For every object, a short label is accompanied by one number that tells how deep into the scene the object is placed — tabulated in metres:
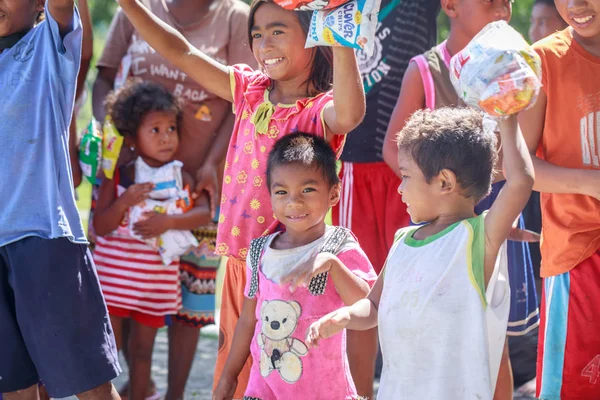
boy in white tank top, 5.00
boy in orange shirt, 6.29
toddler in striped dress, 8.87
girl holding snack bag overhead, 6.63
